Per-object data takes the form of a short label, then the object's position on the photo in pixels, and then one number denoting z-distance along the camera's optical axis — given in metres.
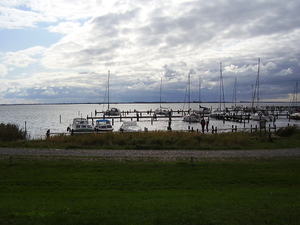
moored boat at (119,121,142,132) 42.90
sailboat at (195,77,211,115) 108.28
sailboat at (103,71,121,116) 105.41
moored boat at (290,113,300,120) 90.97
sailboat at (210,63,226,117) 92.91
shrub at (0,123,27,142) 30.76
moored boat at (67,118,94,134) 41.09
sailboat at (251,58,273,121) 79.91
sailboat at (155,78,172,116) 106.71
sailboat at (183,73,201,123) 78.94
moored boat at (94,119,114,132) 44.97
